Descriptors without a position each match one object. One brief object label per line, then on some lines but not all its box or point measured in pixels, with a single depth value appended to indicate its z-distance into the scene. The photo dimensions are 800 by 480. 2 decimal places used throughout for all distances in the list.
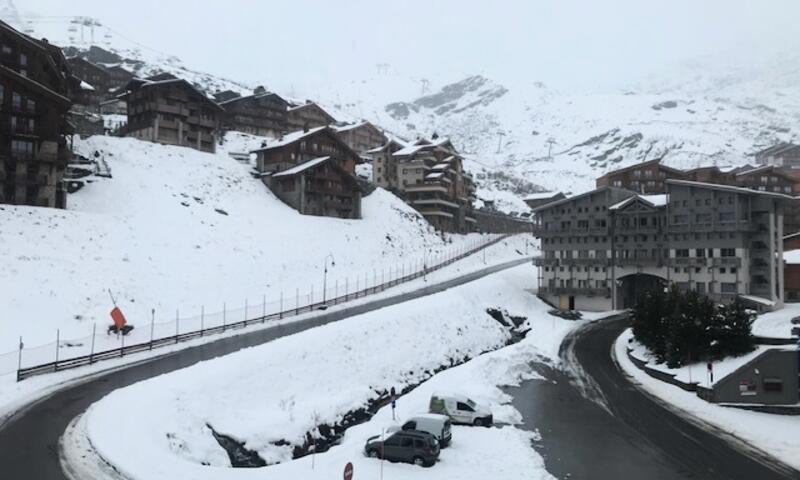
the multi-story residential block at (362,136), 142.50
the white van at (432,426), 24.81
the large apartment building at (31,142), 53.25
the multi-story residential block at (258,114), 113.44
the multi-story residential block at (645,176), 117.38
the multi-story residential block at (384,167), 116.38
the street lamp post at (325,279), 57.58
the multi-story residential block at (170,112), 84.19
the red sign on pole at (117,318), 40.09
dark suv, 23.09
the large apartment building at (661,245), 62.34
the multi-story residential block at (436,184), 106.12
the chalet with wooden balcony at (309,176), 81.12
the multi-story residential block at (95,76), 117.19
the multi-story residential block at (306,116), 130.50
